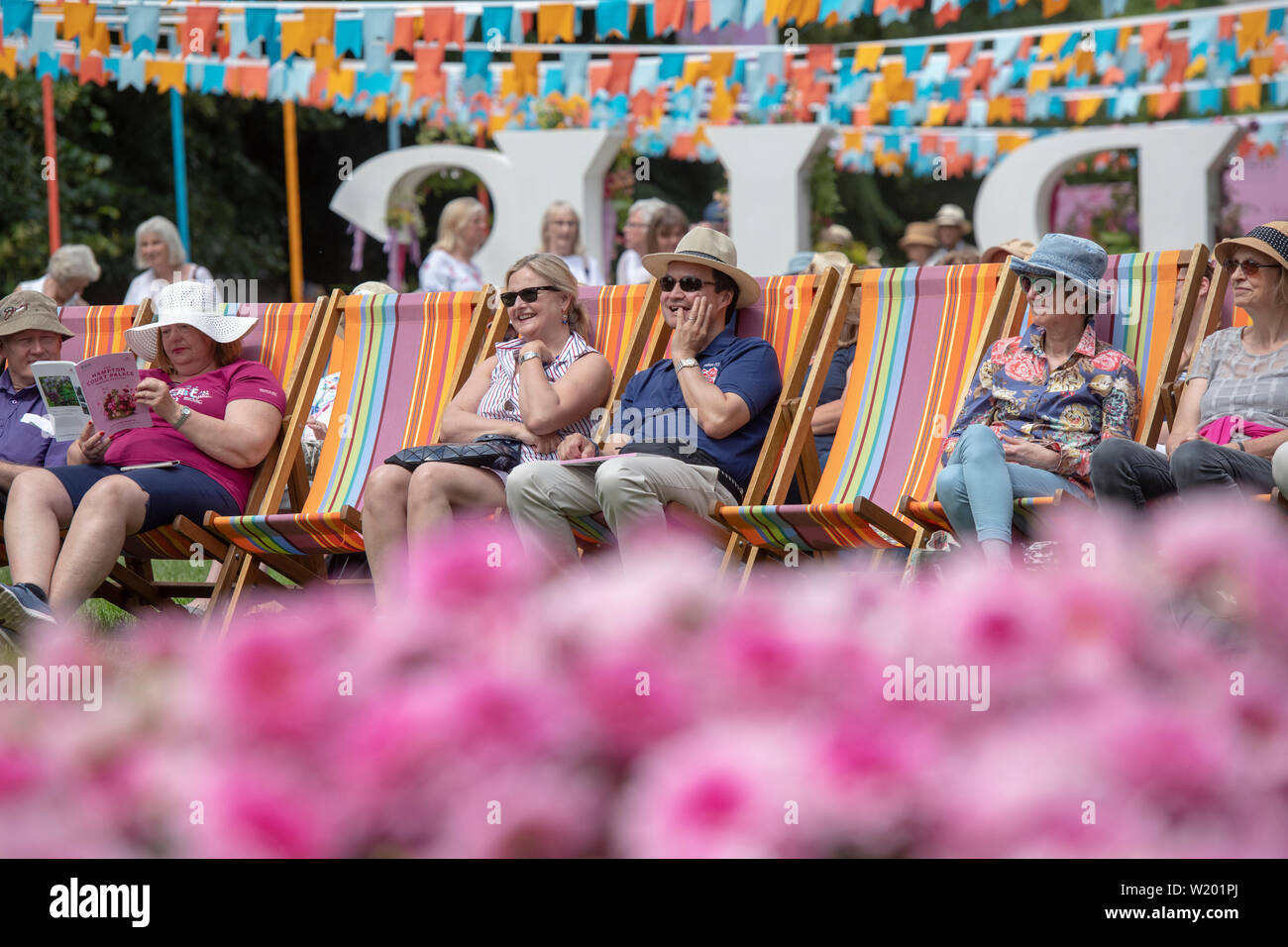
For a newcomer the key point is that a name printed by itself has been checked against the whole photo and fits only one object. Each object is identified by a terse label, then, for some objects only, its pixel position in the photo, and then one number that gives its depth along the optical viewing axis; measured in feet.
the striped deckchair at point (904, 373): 27.86
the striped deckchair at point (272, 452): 28.45
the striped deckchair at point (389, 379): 31.27
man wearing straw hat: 25.29
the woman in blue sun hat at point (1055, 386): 25.31
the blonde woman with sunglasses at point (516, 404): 26.66
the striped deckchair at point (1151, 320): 26.76
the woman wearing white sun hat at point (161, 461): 26.50
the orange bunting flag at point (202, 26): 63.62
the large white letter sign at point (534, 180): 72.69
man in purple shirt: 31.37
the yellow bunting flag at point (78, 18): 61.98
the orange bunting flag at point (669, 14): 58.75
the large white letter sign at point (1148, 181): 74.38
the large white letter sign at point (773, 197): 72.95
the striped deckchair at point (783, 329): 27.76
